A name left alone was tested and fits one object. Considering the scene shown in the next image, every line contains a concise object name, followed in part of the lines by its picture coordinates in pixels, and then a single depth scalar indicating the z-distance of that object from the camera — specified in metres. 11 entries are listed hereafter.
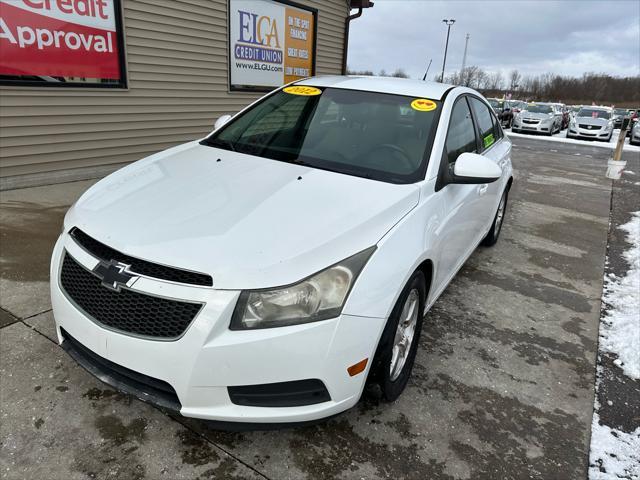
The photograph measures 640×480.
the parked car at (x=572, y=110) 31.66
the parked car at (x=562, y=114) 26.30
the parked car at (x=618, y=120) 31.79
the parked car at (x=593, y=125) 21.30
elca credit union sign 8.20
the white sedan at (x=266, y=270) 1.81
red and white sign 5.26
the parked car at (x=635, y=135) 20.82
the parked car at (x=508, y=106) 24.67
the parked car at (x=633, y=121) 23.78
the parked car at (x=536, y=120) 22.48
